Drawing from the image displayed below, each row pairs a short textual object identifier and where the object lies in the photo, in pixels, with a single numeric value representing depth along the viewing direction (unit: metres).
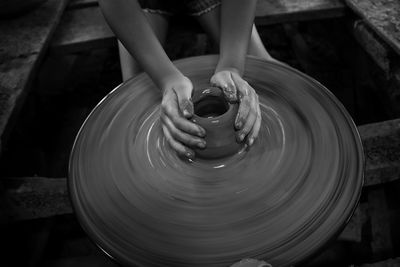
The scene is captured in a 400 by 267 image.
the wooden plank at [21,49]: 1.47
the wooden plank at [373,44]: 1.53
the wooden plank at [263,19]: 1.82
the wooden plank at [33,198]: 1.29
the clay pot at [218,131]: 1.06
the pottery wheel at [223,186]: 0.95
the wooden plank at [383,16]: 1.49
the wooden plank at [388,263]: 1.16
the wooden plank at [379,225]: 1.39
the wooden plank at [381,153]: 1.26
